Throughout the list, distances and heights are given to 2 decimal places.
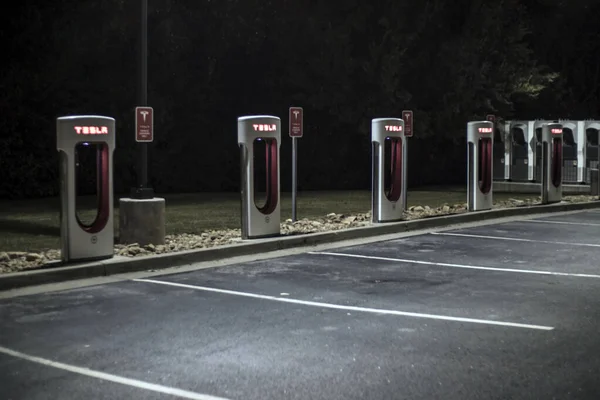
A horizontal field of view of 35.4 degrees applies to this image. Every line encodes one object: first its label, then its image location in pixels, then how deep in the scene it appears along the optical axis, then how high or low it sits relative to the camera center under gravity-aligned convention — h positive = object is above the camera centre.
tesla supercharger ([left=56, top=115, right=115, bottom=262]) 10.30 -0.27
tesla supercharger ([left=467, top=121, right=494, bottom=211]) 16.95 -0.01
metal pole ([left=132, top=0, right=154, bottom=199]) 12.78 +1.08
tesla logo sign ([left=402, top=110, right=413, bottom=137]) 17.16 +0.74
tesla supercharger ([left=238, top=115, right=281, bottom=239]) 12.48 -0.18
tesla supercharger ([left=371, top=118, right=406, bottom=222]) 14.61 -0.12
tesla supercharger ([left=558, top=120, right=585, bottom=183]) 26.47 +0.31
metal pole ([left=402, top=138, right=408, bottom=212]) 15.85 -0.24
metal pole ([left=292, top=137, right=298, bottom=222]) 14.68 -0.38
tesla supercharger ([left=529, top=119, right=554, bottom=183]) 27.42 +0.41
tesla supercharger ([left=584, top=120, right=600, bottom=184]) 26.22 +0.46
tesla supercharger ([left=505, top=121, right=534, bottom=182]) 27.70 +0.27
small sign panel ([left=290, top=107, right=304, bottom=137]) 14.67 +0.64
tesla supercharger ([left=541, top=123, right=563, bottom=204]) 19.12 -0.02
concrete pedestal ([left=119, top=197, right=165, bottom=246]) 11.85 -0.74
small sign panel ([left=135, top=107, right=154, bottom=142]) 11.94 +0.50
